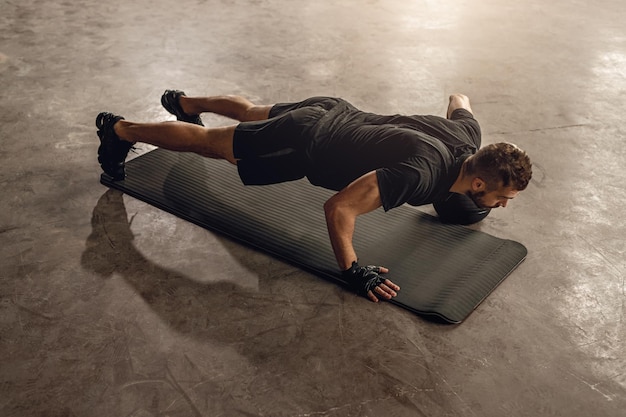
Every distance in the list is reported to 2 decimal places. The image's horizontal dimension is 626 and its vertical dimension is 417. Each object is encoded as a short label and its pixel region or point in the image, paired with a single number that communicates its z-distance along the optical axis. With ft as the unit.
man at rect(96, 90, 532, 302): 9.48
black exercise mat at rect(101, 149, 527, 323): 10.00
